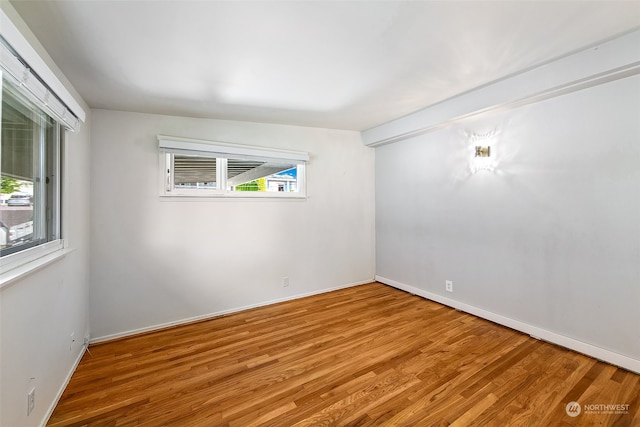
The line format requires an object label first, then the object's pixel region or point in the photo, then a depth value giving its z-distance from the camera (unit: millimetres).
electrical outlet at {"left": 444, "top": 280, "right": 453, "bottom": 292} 3234
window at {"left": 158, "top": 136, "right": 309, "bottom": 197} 2883
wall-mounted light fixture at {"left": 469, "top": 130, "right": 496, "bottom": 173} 2811
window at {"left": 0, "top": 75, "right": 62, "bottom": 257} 1330
